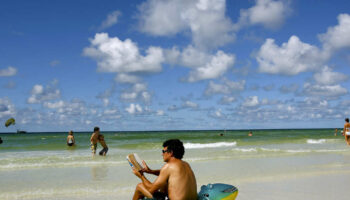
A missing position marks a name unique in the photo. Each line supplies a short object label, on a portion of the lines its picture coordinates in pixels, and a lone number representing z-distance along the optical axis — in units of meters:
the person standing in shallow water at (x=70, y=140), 22.20
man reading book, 4.20
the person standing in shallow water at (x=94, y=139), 15.72
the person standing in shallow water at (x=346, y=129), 20.72
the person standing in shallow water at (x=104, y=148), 15.57
